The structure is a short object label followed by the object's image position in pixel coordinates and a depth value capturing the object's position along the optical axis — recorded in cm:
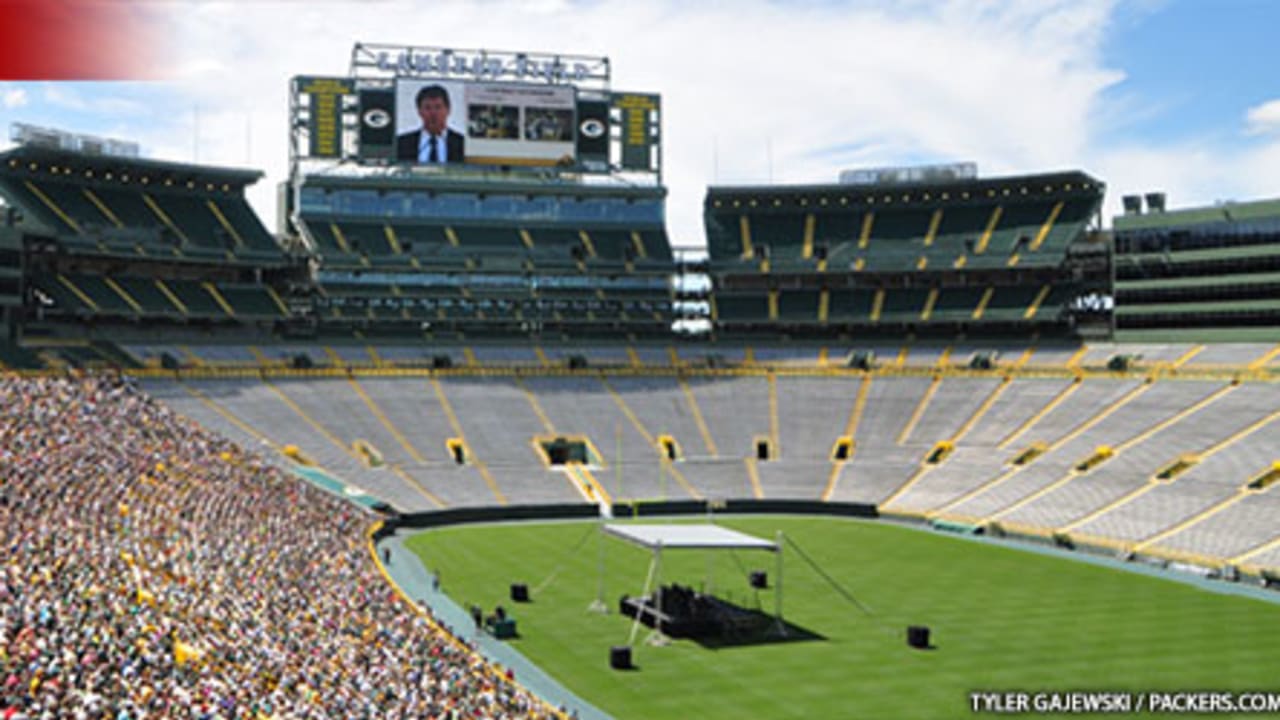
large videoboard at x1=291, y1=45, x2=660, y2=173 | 9269
